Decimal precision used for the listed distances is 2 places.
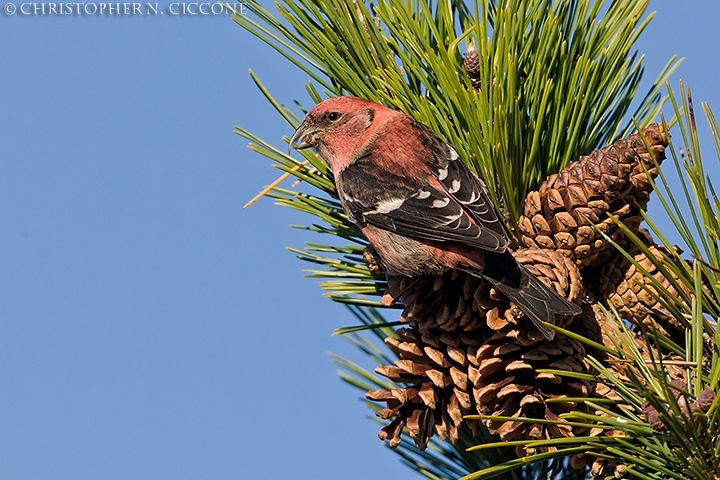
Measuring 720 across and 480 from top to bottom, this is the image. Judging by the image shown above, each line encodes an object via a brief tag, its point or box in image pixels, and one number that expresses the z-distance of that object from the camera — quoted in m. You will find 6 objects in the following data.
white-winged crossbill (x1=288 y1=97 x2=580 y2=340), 4.96
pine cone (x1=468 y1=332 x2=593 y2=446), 3.96
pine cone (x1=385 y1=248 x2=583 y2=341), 4.30
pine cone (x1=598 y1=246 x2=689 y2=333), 4.37
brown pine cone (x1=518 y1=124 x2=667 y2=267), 4.21
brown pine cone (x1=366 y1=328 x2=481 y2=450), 4.18
